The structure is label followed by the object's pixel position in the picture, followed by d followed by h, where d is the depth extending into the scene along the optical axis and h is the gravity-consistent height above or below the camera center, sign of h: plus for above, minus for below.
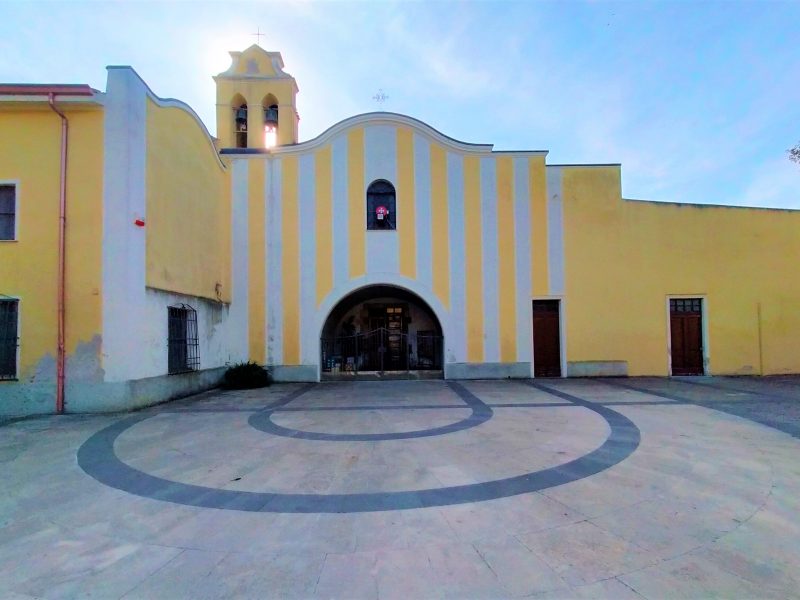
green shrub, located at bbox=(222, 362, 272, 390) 11.78 -1.71
